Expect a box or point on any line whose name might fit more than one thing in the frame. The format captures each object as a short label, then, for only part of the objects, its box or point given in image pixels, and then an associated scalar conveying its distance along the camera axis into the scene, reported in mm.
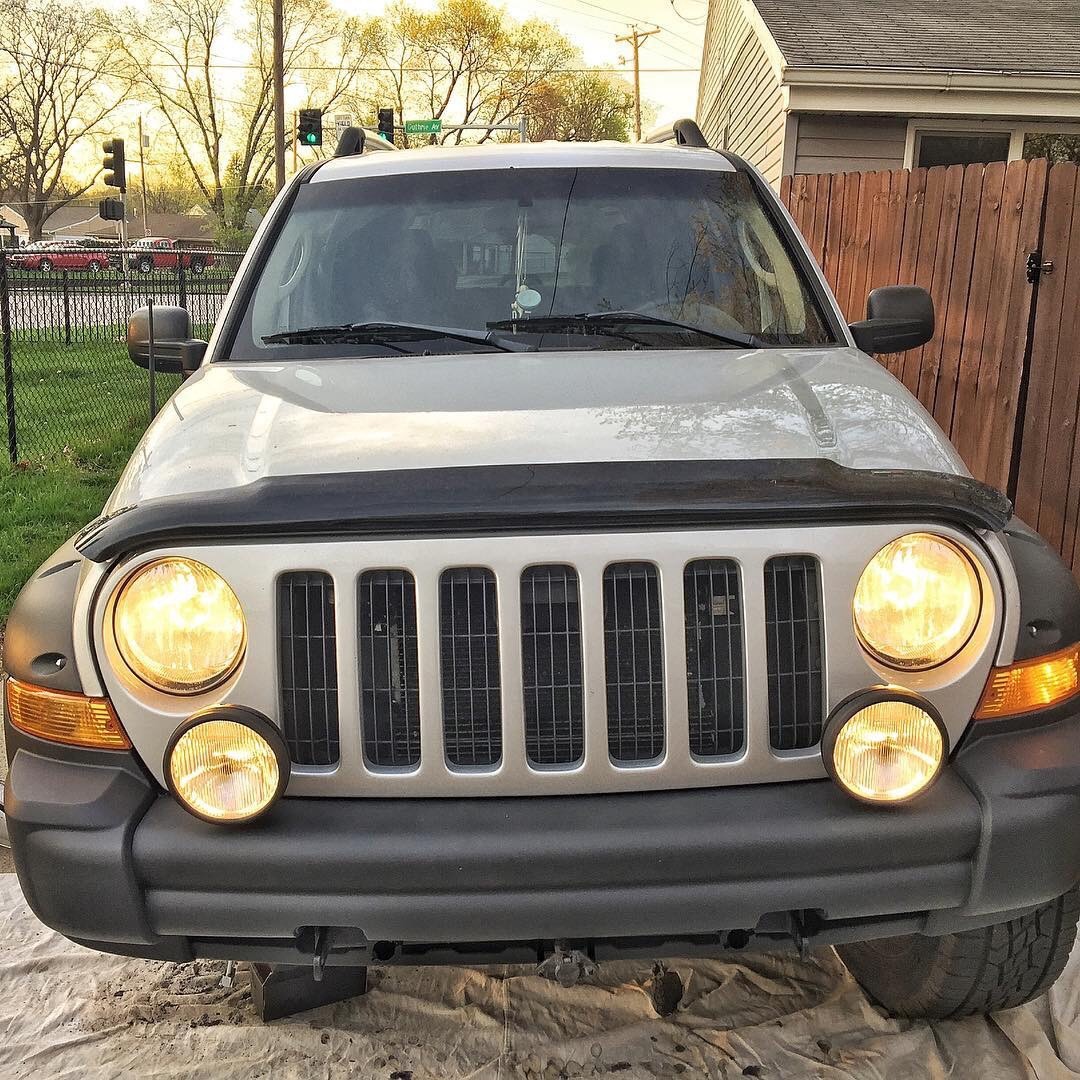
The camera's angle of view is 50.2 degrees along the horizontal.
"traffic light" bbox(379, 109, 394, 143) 24345
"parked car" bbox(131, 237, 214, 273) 9977
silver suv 1971
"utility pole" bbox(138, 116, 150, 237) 66112
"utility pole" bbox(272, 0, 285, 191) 27719
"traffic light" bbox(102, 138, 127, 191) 21141
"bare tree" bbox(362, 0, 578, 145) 52625
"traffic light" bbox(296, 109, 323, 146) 22578
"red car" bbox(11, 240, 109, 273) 8948
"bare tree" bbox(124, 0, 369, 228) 50250
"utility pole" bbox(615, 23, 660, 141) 53062
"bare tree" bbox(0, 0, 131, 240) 49281
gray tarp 2561
